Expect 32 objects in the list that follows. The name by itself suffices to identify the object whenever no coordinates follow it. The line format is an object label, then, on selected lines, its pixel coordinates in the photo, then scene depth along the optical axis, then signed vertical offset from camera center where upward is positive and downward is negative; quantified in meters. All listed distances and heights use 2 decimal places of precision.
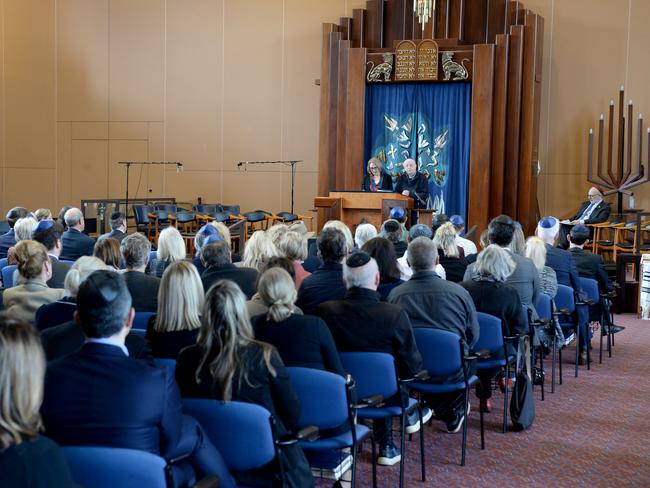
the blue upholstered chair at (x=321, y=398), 3.29 -0.87
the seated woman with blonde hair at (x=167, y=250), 6.25 -0.53
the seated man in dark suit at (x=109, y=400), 2.40 -0.65
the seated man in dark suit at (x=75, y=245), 7.71 -0.62
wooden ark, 13.40 +1.71
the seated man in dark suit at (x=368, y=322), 3.96 -0.67
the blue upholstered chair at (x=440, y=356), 4.35 -0.92
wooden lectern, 10.98 -0.29
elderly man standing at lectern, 11.95 +0.02
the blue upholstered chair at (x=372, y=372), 3.79 -0.88
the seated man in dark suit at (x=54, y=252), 5.64 -0.53
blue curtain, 13.82 +0.91
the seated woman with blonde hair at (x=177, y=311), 3.42 -0.55
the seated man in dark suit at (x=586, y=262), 7.38 -0.68
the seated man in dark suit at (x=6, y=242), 8.12 -0.64
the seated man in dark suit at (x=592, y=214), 11.67 -0.39
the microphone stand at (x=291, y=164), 15.52 +0.38
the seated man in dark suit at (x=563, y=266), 6.79 -0.65
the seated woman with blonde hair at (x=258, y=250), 5.75 -0.48
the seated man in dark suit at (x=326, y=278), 4.65 -0.55
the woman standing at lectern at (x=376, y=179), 12.20 +0.09
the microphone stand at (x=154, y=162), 16.53 +0.37
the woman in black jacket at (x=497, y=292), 5.08 -0.67
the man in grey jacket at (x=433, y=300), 4.54 -0.65
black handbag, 5.11 -1.37
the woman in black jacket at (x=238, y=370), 2.94 -0.69
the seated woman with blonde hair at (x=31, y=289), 4.46 -0.61
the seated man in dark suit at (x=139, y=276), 4.75 -0.57
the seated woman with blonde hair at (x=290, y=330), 3.42 -0.63
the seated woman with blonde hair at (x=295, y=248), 5.41 -0.44
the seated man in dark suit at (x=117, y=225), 7.94 -0.44
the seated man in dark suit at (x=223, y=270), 5.02 -0.55
